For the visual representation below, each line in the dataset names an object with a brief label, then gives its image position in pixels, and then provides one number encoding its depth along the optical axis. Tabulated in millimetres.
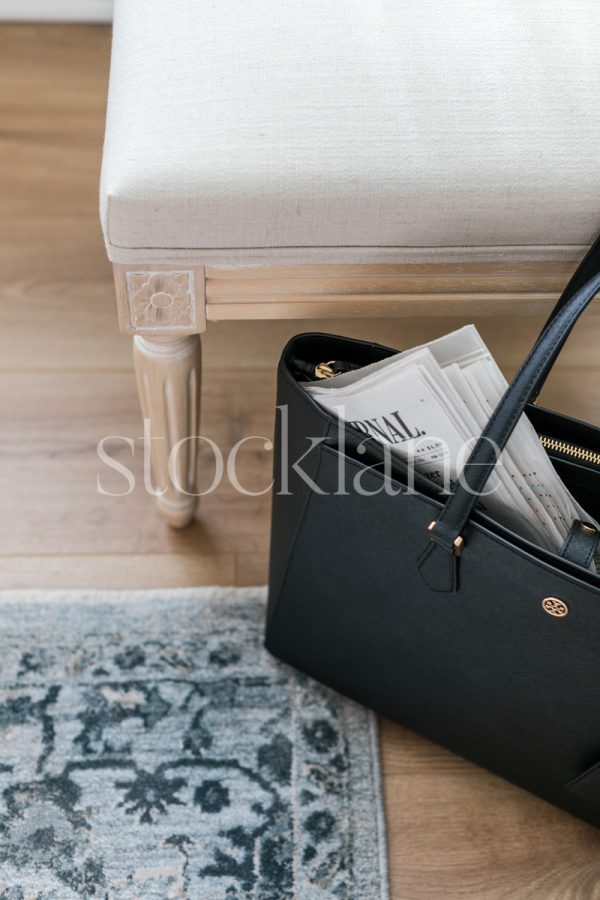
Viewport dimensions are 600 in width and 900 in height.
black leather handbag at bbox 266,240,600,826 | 522
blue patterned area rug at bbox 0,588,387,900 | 665
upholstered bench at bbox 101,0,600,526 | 556
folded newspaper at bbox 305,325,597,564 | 533
